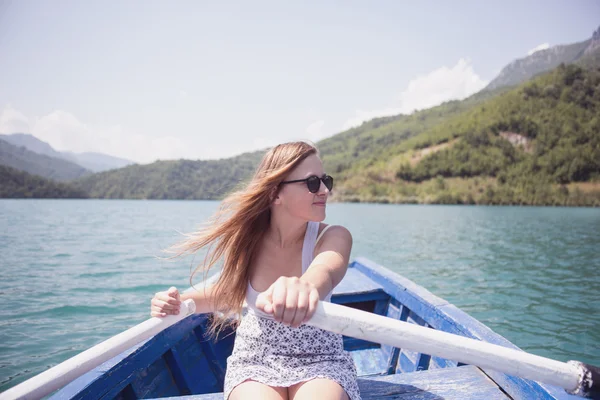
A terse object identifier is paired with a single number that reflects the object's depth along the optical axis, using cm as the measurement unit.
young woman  154
